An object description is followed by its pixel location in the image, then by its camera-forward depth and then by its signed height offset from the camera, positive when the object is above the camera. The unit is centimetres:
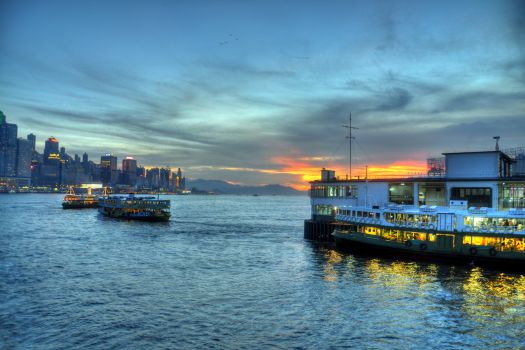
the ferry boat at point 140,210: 13912 -755
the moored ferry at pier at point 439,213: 5569 -293
